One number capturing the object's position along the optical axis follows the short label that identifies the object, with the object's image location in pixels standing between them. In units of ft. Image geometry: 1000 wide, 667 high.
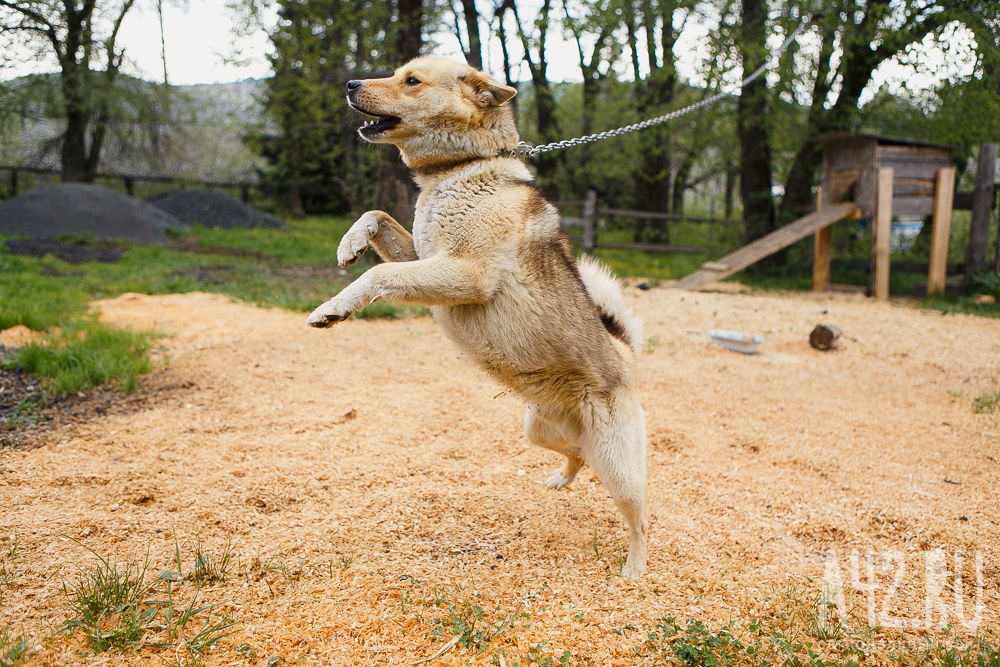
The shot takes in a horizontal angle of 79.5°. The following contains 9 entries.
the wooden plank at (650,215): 47.39
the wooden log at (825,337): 22.33
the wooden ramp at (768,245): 32.37
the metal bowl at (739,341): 22.03
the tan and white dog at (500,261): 8.37
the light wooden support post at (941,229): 33.06
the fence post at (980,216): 32.04
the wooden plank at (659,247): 47.65
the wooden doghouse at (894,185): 32.60
